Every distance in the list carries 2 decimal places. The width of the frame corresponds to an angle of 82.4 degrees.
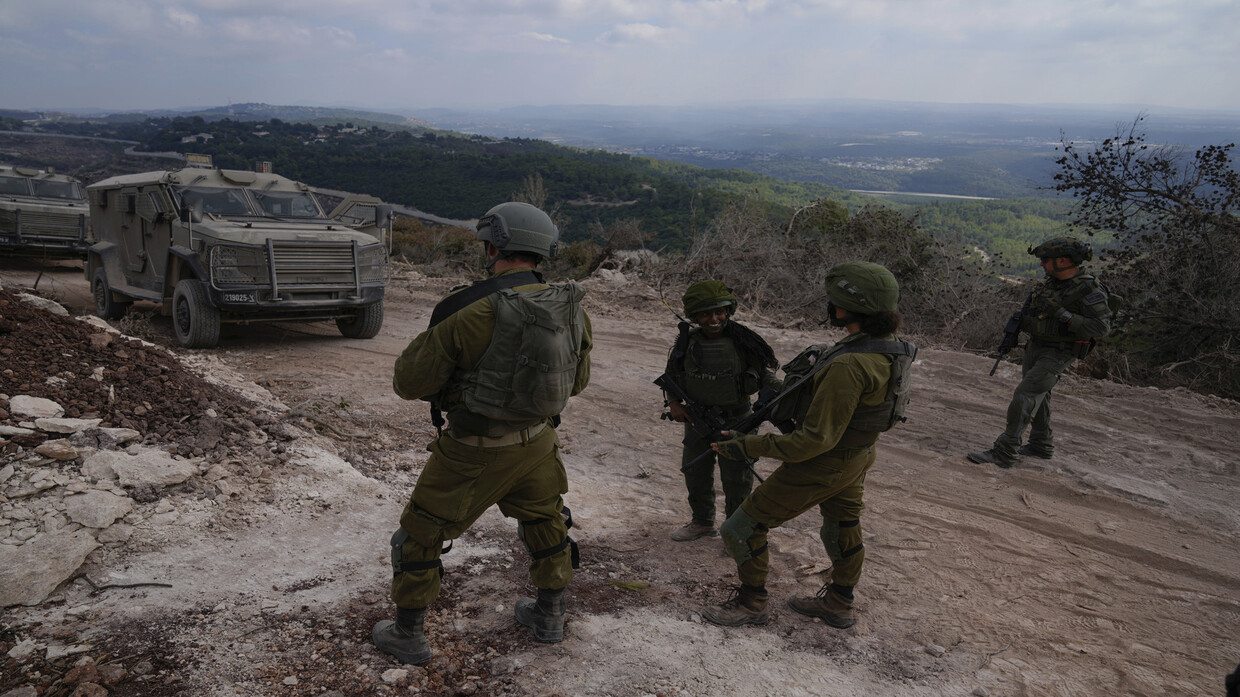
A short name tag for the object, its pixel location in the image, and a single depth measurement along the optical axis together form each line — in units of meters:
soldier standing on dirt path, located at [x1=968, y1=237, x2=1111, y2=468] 5.15
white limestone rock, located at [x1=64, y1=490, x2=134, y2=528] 3.22
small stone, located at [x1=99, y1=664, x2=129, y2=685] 2.33
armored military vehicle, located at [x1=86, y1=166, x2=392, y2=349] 7.19
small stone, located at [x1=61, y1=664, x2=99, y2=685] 2.29
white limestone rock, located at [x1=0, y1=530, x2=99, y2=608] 2.74
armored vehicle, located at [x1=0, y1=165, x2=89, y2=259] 12.15
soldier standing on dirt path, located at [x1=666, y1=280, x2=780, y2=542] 3.53
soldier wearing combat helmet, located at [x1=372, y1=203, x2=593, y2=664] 2.49
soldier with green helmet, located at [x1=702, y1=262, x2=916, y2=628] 2.69
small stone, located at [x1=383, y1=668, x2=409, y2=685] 2.54
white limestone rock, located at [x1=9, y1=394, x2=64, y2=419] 3.72
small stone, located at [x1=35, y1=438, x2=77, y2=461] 3.48
